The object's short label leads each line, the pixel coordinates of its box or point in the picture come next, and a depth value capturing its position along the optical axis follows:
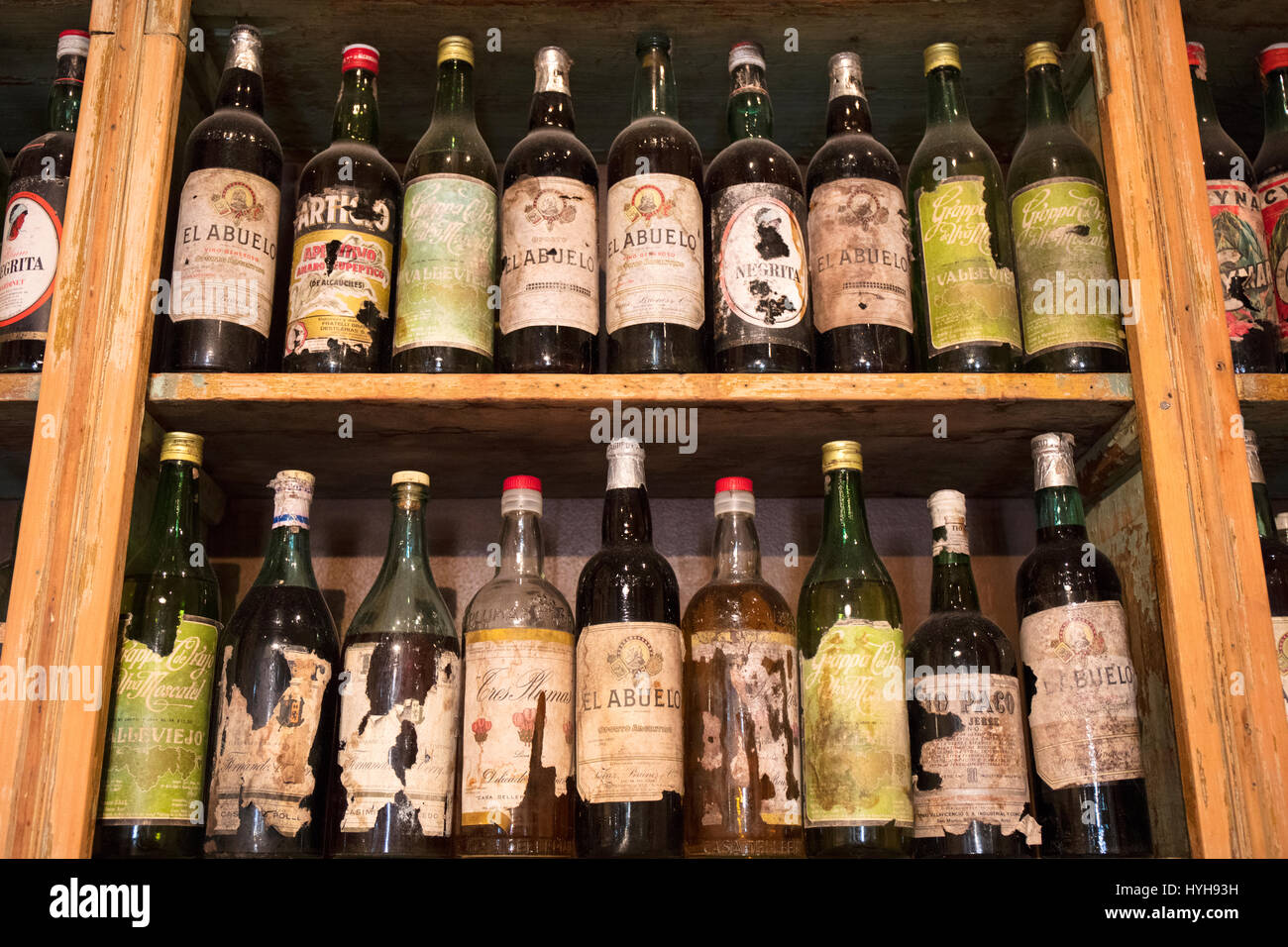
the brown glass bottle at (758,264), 1.10
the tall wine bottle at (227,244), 1.09
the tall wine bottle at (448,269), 1.09
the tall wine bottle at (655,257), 1.09
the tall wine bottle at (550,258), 1.09
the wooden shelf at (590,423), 1.03
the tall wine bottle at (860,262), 1.11
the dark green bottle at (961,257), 1.12
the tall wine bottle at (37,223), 1.09
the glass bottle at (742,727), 0.98
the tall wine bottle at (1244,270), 1.13
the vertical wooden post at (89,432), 0.91
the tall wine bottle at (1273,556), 1.09
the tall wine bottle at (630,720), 0.96
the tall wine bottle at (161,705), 0.97
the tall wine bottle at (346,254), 1.10
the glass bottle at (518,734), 0.97
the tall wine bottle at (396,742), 0.97
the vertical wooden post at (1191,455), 0.93
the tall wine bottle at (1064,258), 1.10
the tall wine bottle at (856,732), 0.98
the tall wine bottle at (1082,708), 1.01
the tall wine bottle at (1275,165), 1.19
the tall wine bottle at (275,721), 0.97
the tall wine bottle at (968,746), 1.00
